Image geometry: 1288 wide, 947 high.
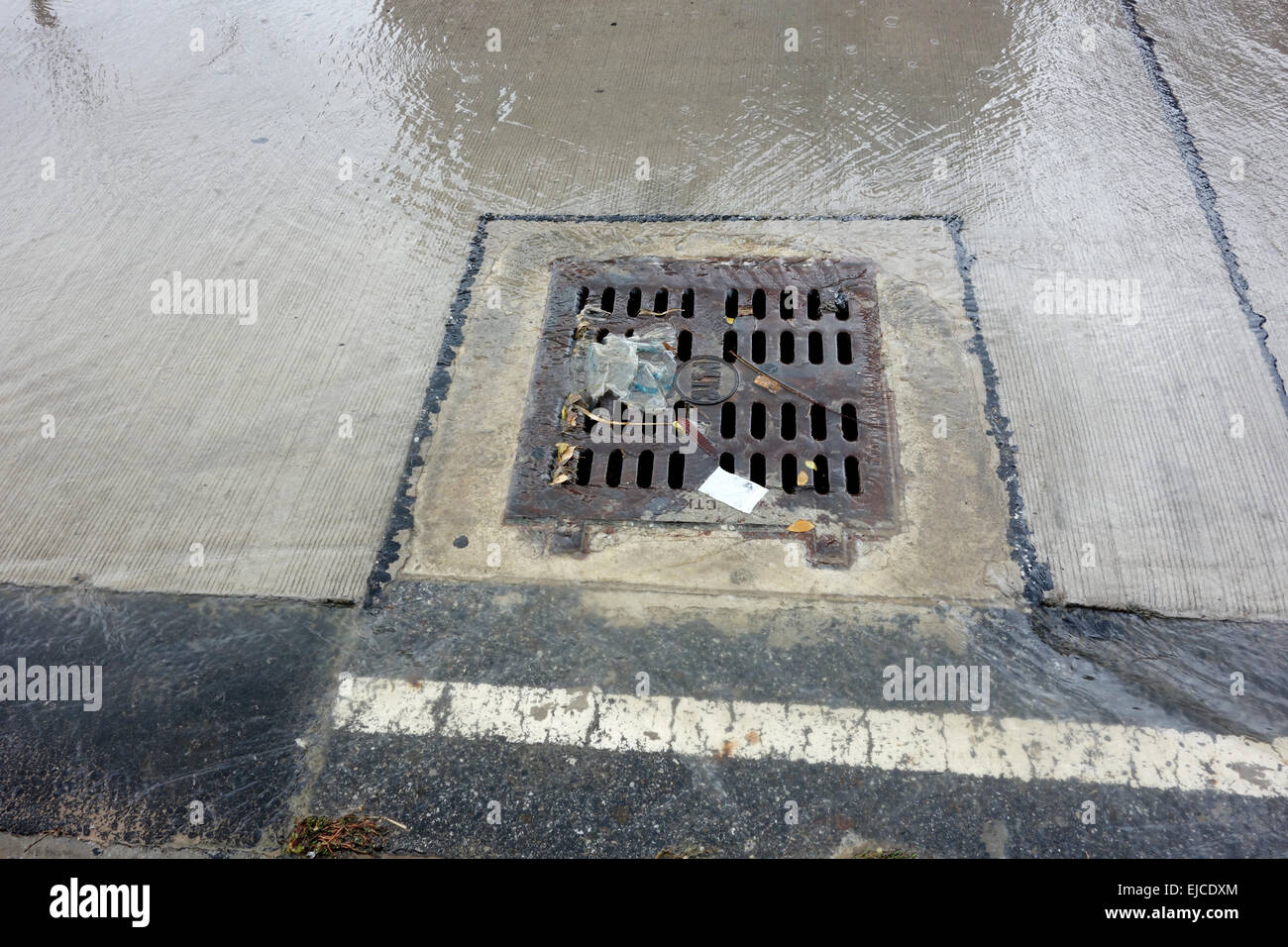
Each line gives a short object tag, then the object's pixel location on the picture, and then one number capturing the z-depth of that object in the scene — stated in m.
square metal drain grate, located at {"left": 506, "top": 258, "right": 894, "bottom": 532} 2.24
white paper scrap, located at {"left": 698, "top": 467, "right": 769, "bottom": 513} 2.22
